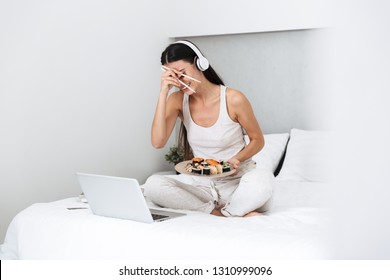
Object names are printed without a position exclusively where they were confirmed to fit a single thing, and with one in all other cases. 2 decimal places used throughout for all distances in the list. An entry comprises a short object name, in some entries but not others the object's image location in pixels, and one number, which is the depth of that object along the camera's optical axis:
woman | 2.29
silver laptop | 1.95
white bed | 1.67
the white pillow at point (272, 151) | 3.56
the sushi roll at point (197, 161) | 2.26
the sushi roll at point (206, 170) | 2.19
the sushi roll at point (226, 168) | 2.21
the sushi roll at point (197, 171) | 2.20
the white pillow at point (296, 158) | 3.39
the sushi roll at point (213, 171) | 2.19
